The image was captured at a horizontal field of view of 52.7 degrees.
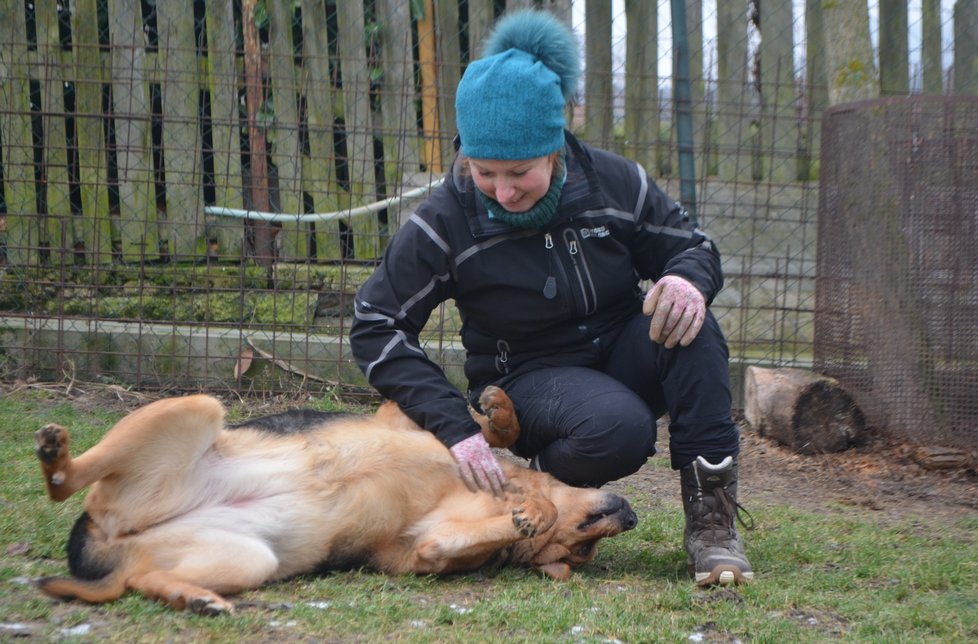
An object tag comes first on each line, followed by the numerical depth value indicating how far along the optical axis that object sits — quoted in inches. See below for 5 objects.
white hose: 280.9
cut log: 240.1
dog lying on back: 136.6
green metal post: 278.2
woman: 145.7
